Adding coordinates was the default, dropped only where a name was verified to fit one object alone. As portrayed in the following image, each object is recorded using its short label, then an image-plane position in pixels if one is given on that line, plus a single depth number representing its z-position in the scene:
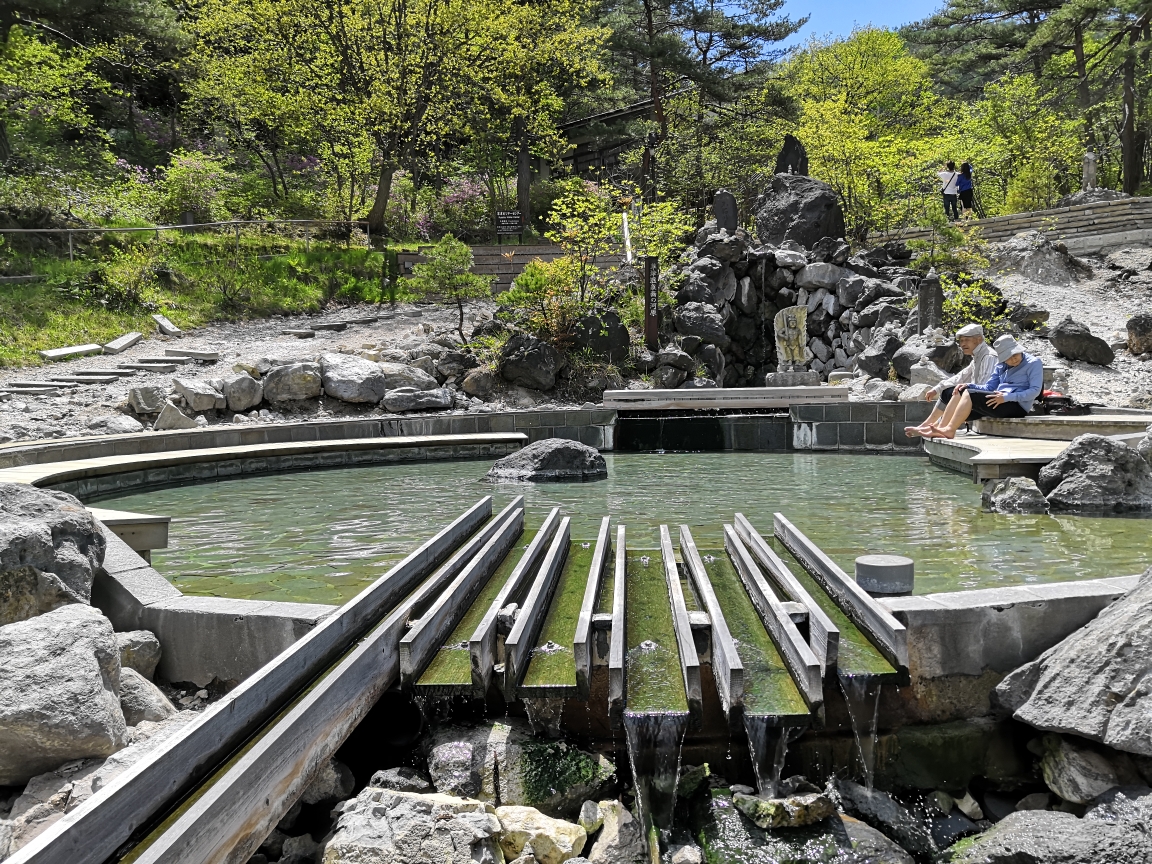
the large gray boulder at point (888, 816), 3.10
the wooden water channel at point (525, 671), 2.31
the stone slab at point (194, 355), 14.62
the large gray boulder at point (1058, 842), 2.75
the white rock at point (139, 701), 3.39
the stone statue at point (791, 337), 16.95
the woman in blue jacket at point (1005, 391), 8.50
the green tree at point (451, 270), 16.33
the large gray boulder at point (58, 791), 2.70
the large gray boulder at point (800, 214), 21.86
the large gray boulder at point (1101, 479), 6.41
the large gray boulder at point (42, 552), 3.66
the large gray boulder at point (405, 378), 13.91
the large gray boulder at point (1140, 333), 14.20
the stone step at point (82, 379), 13.09
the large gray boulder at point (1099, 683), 3.01
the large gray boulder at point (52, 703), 2.88
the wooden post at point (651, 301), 16.62
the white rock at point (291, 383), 13.34
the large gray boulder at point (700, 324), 18.11
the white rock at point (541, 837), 2.85
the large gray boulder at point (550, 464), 9.26
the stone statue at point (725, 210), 22.84
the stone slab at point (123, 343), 14.90
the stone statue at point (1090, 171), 24.44
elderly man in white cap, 8.55
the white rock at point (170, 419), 11.71
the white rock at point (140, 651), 3.66
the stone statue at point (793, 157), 23.81
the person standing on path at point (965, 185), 21.47
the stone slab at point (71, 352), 14.16
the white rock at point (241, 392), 13.01
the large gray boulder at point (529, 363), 14.59
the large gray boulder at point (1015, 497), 6.65
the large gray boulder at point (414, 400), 13.41
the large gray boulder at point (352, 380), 13.54
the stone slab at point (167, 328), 16.41
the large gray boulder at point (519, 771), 3.15
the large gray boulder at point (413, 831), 2.66
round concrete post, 4.02
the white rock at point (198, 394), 12.52
